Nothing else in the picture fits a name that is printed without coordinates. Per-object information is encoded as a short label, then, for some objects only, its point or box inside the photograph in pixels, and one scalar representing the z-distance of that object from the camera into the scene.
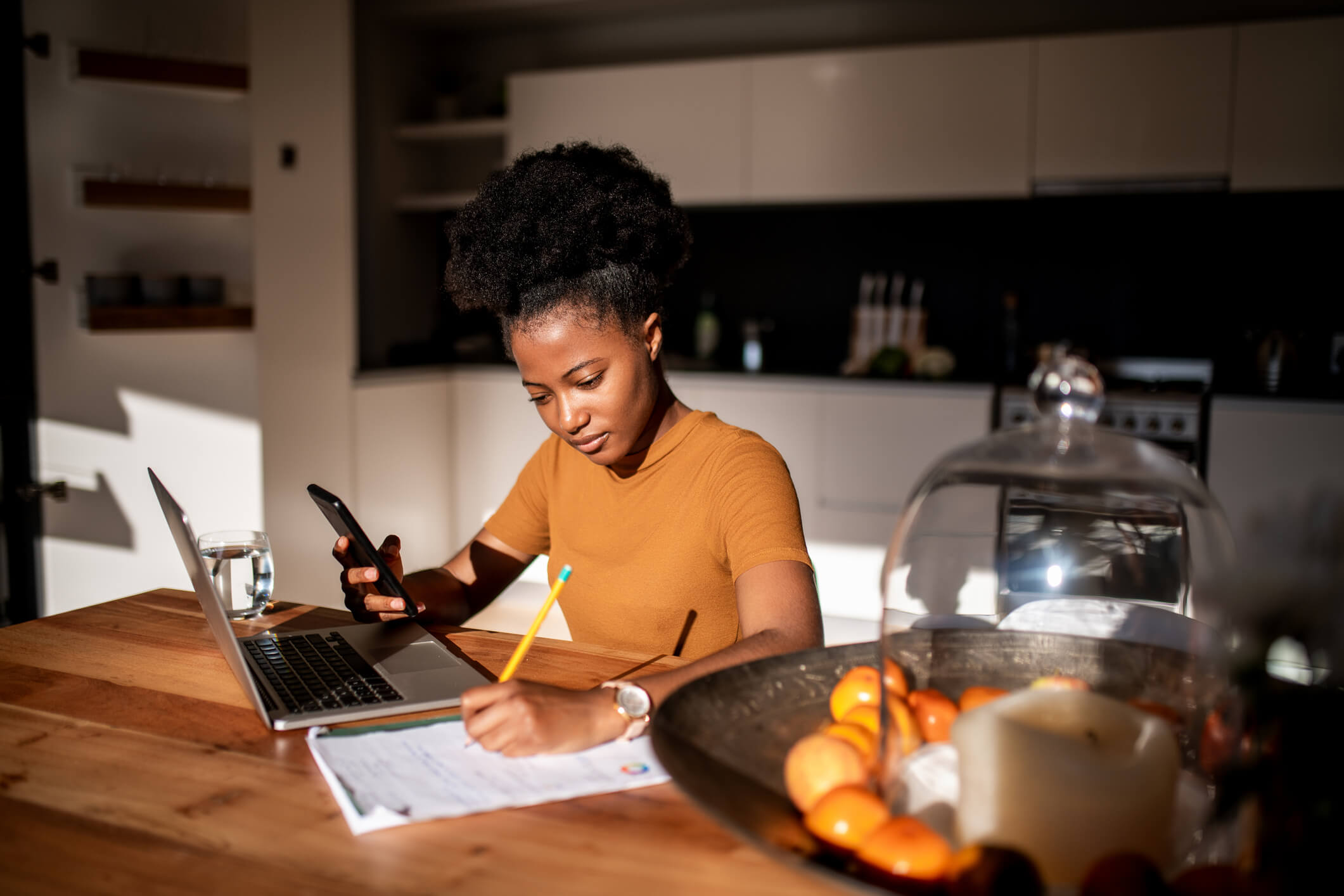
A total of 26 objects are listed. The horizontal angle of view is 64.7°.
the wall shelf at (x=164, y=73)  3.01
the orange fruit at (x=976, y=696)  0.86
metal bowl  0.79
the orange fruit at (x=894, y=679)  0.88
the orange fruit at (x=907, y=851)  0.68
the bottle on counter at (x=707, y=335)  4.39
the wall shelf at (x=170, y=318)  3.05
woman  1.36
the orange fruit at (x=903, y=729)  0.85
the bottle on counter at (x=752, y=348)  4.27
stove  3.31
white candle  0.67
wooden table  0.75
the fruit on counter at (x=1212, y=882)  0.63
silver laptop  1.05
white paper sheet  0.85
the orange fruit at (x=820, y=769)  0.80
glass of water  1.41
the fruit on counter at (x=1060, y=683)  0.86
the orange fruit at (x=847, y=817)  0.73
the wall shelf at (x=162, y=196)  3.03
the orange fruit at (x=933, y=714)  0.85
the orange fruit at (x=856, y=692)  0.94
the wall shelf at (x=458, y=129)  4.37
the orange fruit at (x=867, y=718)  0.90
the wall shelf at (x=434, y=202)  4.44
